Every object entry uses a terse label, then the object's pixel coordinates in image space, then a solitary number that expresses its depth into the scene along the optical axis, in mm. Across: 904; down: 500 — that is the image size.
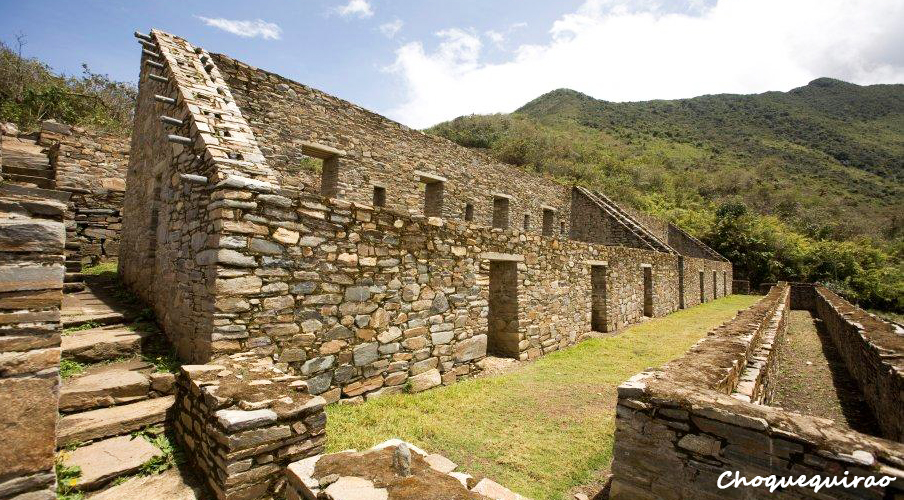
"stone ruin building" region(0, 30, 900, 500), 2486
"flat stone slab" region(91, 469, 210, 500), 2978
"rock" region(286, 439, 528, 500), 2404
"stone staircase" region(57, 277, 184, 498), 3172
